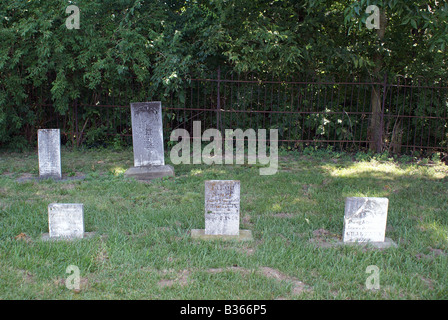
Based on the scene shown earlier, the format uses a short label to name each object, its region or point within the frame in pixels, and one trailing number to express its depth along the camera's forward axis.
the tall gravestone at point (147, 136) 7.82
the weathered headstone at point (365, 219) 4.49
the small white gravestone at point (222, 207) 4.62
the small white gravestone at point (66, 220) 4.45
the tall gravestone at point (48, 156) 7.46
